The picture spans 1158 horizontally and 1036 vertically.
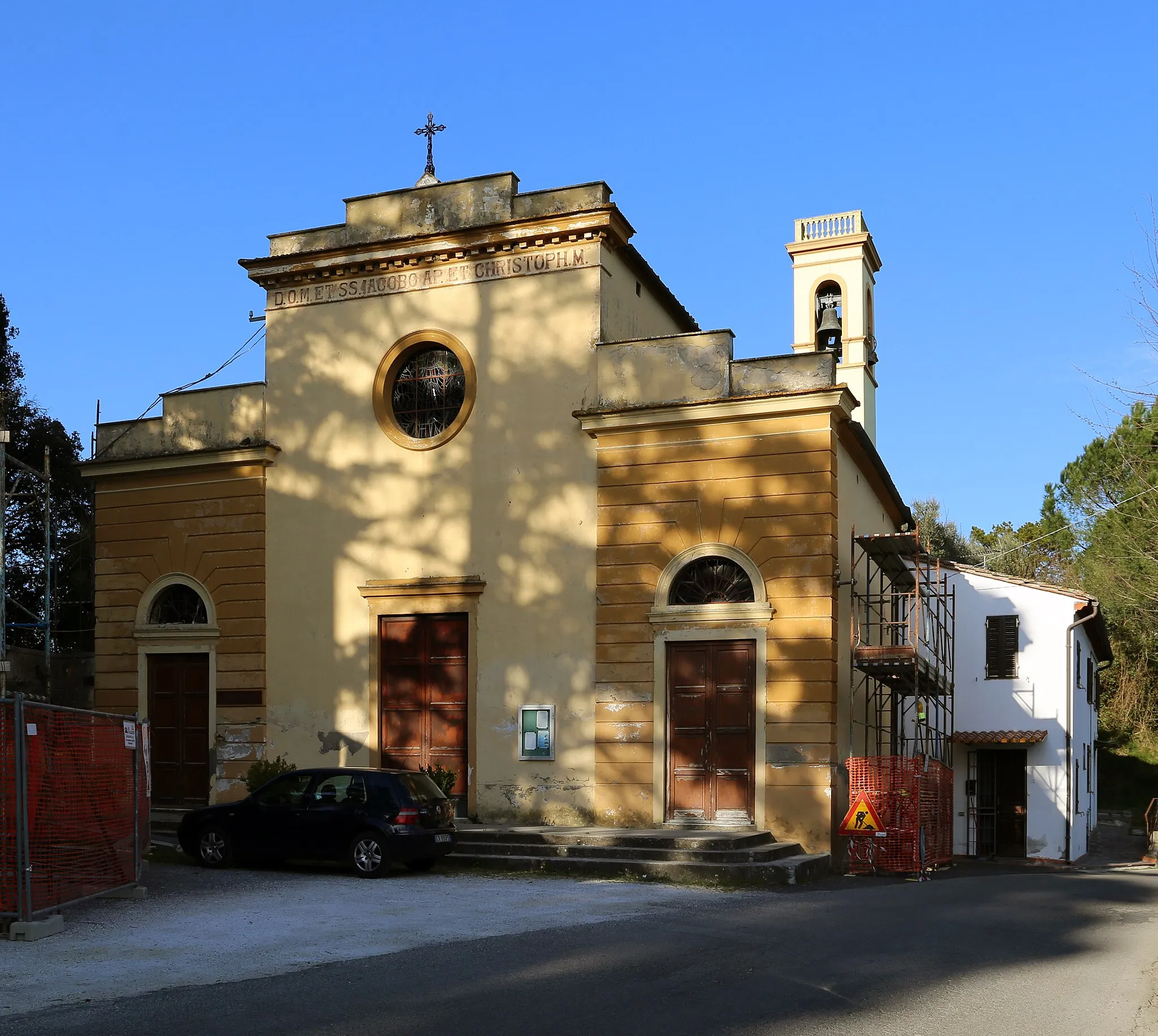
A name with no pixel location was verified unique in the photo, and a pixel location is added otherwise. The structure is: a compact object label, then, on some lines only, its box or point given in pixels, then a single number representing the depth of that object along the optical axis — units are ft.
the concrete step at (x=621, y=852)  51.01
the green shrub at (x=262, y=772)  64.75
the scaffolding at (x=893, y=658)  59.57
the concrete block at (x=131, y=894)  41.91
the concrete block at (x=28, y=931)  33.55
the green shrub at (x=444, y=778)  61.36
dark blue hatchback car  49.14
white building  91.50
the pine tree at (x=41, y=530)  116.57
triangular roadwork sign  53.83
